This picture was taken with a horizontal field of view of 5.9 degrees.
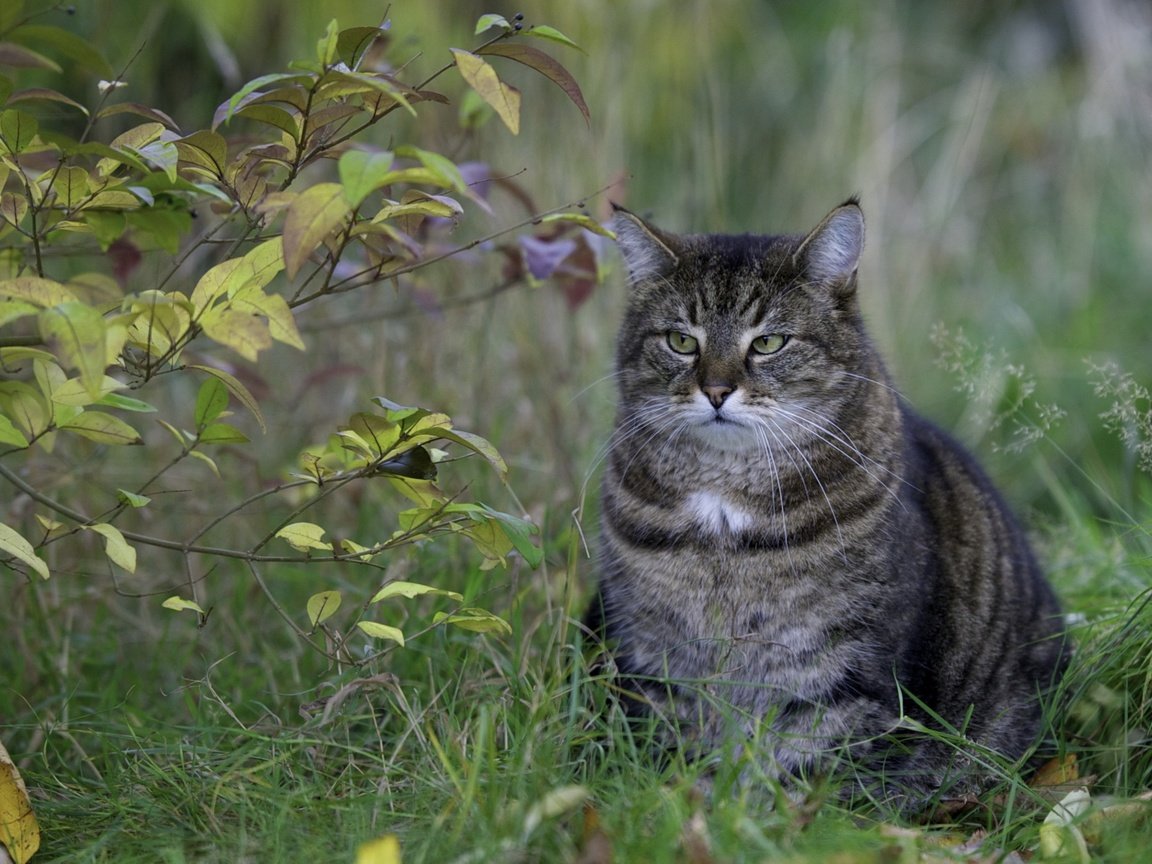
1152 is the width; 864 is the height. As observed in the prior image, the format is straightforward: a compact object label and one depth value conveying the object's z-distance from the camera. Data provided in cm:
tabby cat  469
